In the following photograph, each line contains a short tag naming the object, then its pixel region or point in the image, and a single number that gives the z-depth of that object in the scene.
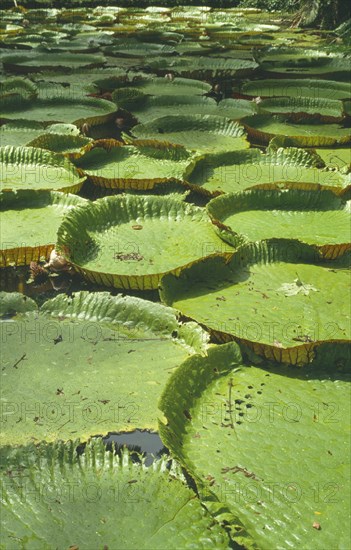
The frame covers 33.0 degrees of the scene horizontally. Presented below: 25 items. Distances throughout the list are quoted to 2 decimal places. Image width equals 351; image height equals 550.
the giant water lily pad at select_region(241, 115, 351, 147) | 4.25
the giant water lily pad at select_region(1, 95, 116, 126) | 4.68
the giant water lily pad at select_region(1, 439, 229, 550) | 1.29
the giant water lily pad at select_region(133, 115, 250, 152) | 4.25
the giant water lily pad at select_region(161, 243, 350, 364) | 2.08
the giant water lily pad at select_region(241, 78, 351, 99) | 5.76
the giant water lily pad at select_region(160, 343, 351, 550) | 1.41
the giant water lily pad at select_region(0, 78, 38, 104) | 5.39
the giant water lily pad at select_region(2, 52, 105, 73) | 6.63
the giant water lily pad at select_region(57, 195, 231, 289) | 2.53
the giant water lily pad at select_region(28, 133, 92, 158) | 3.79
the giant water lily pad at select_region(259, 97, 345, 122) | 4.83
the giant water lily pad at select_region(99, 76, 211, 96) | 5.79
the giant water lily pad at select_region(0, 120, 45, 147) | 4.12
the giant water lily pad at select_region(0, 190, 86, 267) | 2.64
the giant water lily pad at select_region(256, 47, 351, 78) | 6.64
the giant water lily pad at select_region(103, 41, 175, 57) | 7.82
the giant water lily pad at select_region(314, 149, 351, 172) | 3.84
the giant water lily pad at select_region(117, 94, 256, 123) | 5.05
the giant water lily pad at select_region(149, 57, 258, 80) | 6.61
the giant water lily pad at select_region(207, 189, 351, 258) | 2.87
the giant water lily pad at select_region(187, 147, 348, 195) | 3.43
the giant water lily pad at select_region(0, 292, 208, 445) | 1.73
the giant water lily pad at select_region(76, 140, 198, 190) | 3.45
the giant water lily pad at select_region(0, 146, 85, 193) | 3.38
